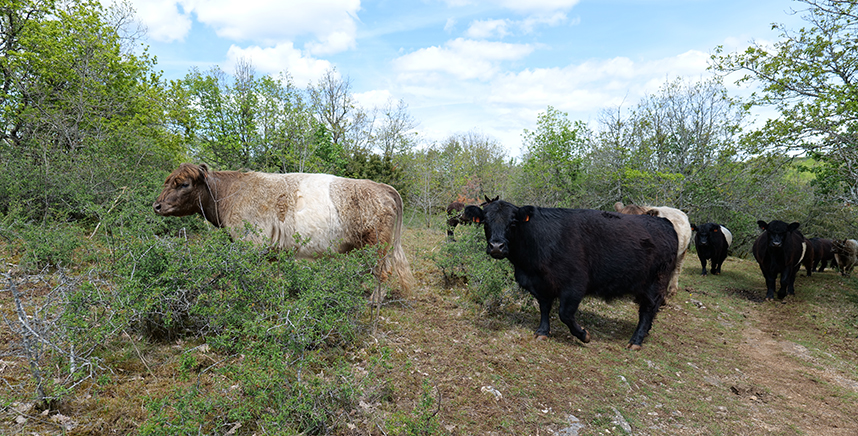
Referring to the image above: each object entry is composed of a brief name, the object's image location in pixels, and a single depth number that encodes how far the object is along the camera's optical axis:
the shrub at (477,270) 6.27
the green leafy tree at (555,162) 26.11
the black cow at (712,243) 13.02
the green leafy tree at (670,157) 19.21
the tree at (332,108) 34.03
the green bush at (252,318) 2.90
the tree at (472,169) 29.83
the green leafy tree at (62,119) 8.03
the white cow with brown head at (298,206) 5.75
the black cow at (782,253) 10.00
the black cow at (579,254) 5.58
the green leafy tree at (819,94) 9.15
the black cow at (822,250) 12.98
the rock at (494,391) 3.90
